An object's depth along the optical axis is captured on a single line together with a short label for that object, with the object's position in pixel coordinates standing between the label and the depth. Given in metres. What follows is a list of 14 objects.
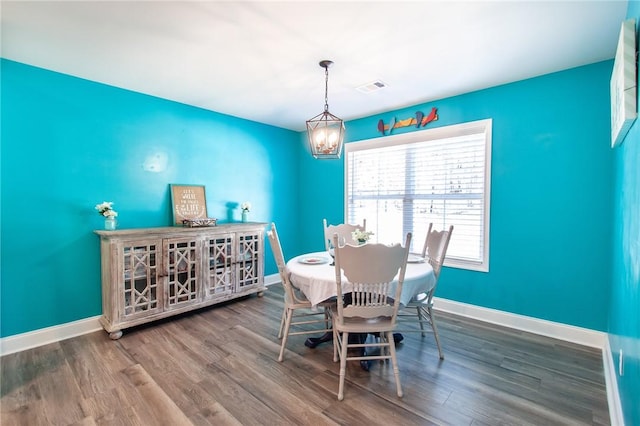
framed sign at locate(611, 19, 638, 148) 1.32
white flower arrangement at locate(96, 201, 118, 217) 2.85
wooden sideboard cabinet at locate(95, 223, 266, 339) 2.72
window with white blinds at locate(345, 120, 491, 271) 3.20
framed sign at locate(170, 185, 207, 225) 3.50
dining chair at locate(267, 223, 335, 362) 2.36
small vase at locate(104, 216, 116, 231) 2.87
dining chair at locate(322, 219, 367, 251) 3.42
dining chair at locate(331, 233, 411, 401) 1.85
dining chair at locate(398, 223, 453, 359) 2.38
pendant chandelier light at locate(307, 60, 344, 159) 2.41
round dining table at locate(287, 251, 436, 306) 2.07
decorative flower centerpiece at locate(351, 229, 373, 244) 2.45
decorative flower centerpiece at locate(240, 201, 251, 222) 4.12
